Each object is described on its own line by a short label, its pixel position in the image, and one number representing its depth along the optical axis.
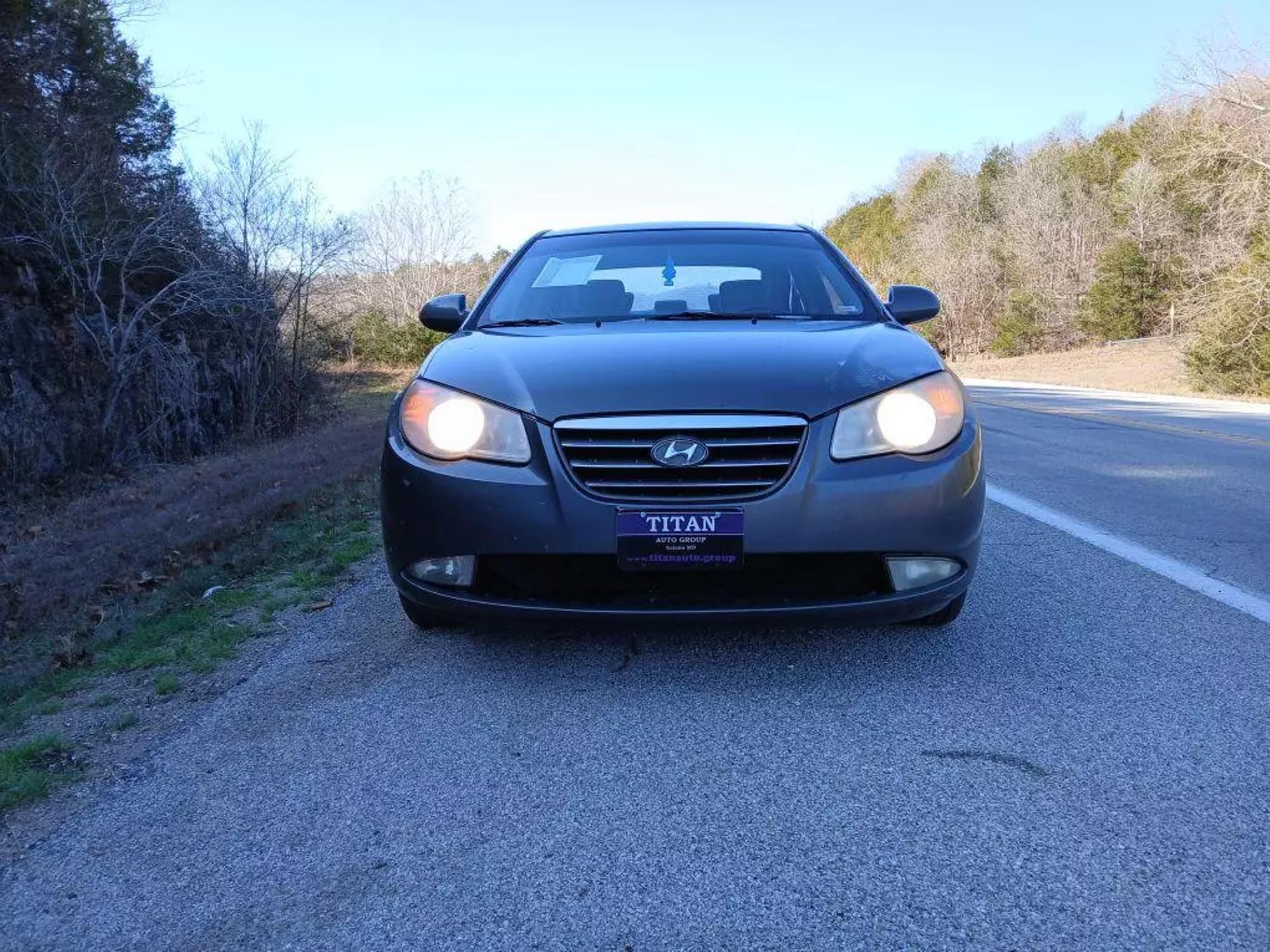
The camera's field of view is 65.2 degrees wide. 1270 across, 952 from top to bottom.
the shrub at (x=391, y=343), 35.09
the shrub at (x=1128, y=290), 40.06
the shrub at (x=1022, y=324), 44.53
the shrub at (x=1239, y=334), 21.95
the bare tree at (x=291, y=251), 18.61
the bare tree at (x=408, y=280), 38.88
